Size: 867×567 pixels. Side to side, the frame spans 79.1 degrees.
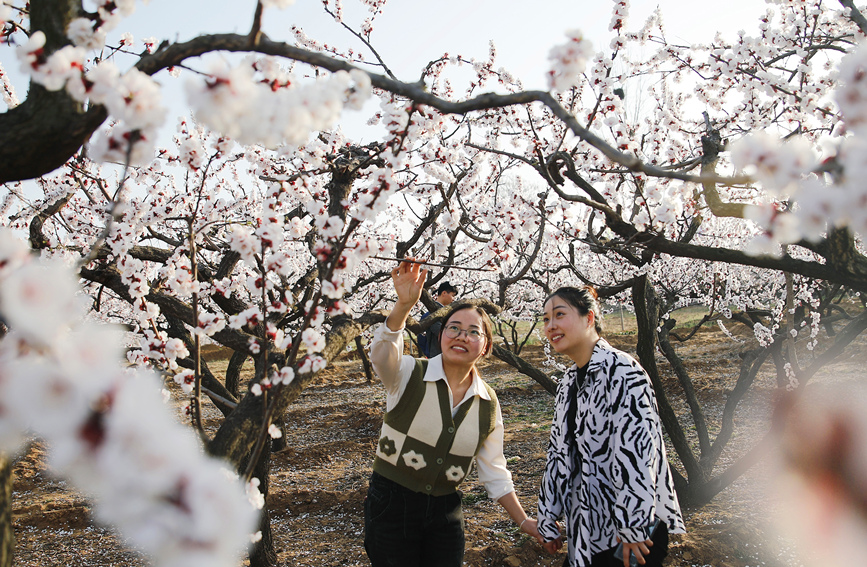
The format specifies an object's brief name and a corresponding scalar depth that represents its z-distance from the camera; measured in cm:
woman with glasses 228
